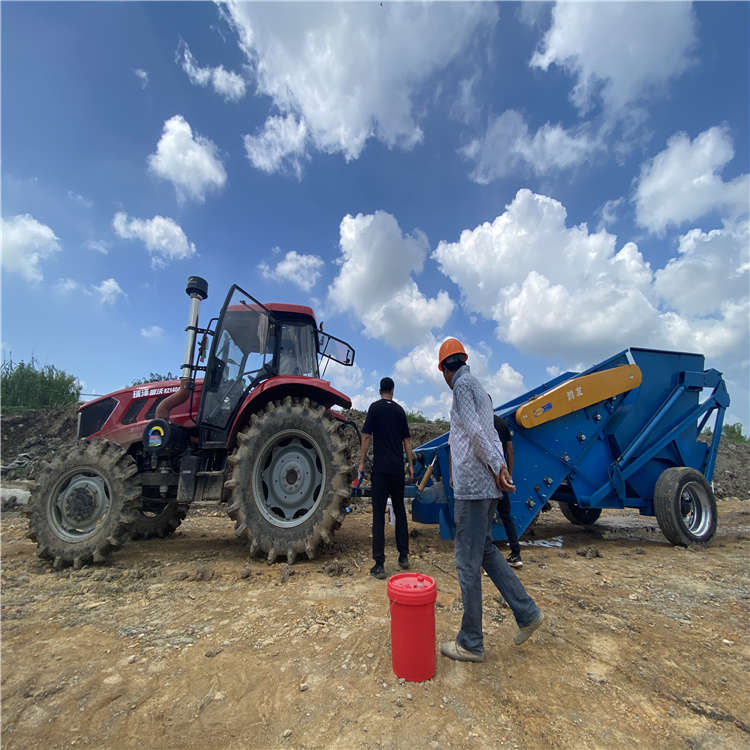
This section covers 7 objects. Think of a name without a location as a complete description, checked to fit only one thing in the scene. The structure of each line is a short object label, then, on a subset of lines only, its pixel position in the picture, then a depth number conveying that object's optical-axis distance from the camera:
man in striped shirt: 2.26
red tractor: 4.12
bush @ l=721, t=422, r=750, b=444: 20.32
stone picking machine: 4.50
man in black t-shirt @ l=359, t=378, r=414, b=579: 3.83
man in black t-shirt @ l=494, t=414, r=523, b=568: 4.05
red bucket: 2.03
